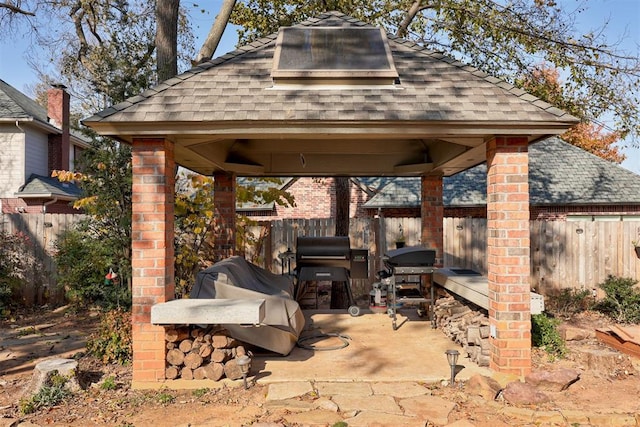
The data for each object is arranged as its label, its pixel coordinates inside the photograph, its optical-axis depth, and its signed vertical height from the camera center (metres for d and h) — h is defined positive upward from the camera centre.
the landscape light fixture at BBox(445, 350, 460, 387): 4.74 -1.36
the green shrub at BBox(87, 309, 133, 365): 5.70 -1.42
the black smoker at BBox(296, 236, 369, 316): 8.33 -0.66
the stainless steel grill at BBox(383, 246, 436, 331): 6.92 -0.67
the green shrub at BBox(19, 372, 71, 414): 4.35 -1.61
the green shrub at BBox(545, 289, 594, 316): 9.28 -1.61
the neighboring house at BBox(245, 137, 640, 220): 13.57 +0.84
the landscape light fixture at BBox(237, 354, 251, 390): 4.61 -1.37
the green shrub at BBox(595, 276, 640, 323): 8.49 -1.47
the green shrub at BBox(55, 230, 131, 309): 7.91 -0.88
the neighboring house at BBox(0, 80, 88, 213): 15.16 +2.10
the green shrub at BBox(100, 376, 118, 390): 4.81 -1.62
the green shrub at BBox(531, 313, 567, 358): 5.95 -1.45
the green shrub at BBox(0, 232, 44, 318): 8.84 -0.84
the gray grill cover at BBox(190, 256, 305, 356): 5.43 -1.04
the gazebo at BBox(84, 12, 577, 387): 4.84 +0.95
